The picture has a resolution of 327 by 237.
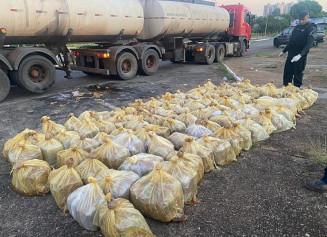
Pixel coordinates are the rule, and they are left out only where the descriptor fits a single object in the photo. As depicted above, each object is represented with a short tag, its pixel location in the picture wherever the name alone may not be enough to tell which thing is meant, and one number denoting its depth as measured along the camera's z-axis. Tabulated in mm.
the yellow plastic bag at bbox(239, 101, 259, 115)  5035
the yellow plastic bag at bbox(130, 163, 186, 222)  2564
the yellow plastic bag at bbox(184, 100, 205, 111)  5175
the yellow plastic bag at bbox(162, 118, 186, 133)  4266
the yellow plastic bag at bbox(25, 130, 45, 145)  3738
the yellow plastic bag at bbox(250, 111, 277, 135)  4605
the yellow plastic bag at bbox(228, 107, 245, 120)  4738
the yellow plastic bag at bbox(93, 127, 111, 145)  3650
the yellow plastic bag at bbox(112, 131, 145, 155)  3492
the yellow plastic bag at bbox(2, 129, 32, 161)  3754
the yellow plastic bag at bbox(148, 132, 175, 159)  3443
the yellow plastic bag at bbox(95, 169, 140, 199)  2689
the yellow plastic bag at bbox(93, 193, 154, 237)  2236
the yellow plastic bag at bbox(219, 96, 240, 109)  5281
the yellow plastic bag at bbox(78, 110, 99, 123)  4595
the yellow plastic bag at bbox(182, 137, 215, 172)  3424
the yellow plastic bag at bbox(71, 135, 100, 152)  3514
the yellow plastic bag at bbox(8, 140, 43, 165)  3398
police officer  6797
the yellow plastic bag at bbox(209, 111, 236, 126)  4490
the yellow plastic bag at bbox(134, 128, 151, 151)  3671
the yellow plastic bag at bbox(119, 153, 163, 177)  3035
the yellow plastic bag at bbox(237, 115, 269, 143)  4376
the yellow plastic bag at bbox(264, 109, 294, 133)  4797
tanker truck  7277
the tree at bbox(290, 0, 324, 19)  81719
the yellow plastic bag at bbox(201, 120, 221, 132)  4264
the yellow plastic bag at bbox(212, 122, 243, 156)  3855
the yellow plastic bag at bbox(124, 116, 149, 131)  4152
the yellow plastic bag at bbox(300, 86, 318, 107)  6340
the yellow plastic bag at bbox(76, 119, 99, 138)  4039
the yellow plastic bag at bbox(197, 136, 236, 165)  3636
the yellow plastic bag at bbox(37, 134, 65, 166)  3557
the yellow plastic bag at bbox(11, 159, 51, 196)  3062
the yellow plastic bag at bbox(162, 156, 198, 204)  2854
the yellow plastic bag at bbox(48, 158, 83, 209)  2811
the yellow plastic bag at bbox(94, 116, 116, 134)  4148
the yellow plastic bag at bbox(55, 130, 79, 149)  3758
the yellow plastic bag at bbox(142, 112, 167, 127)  4488
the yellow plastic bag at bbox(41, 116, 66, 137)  4012
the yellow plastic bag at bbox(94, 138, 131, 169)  3258
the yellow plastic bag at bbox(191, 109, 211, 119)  4750
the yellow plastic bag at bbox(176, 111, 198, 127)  4473
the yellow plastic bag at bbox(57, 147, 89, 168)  3217
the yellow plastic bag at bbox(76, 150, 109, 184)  2955
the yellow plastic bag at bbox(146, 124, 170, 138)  4035
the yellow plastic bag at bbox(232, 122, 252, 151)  4086
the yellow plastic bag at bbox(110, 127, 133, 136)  3859
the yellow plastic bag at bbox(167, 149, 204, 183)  3109
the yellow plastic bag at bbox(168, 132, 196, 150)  3779
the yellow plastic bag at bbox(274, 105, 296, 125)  5090
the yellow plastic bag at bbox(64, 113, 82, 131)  4352
